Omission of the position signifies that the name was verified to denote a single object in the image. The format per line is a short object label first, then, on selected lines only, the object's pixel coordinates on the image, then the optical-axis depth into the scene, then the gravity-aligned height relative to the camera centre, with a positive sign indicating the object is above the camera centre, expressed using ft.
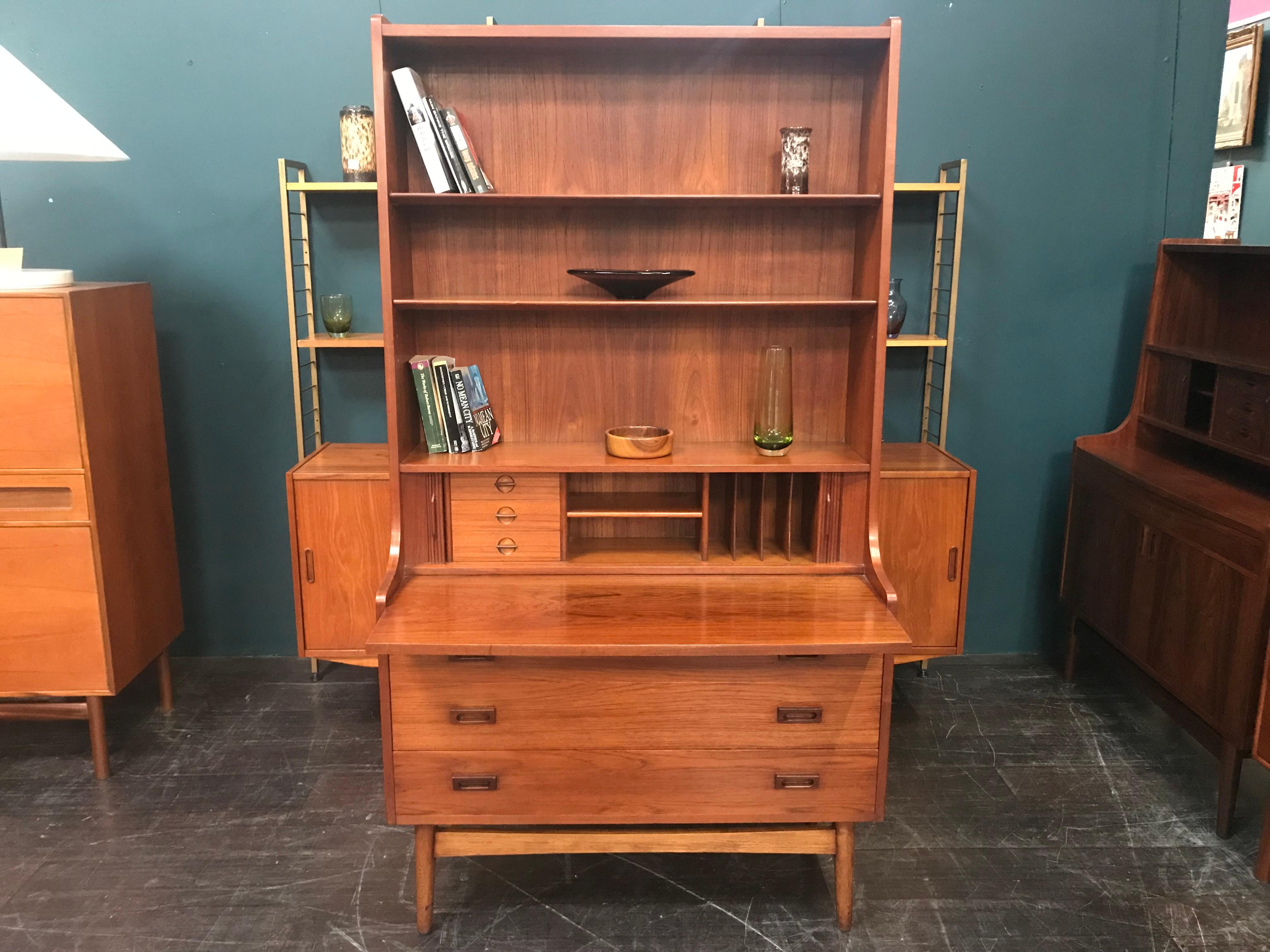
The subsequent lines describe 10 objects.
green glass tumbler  9.67 -0.37
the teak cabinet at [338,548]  9.29 -2.62
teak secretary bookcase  6.81 -1.46
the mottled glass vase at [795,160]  7.51 +0.91
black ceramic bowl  7.46 -0.03
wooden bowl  7.68 -1.32
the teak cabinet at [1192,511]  7.79 -2.02
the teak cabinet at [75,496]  8.22 -1.98
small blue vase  9.68 -0.33
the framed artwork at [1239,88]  12.93 +2.64
